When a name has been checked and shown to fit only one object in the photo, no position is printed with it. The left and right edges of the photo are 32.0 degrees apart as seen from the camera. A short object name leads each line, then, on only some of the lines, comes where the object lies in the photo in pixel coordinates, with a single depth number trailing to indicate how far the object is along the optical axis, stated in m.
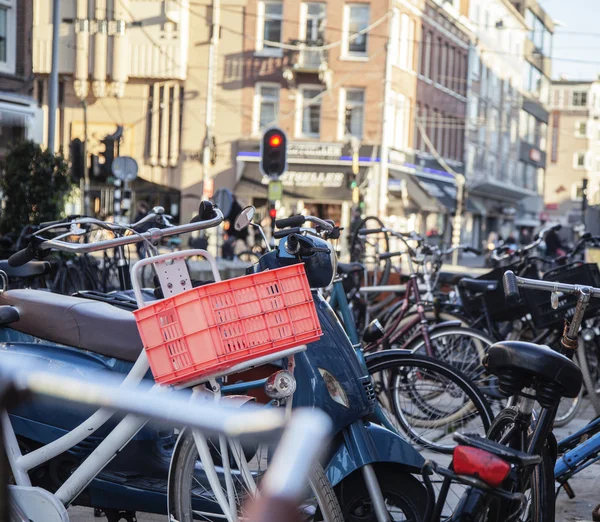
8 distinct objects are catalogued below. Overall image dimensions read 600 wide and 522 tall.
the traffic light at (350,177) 36.42
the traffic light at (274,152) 13.99
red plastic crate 2.94
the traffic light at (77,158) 17.88
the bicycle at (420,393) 4.62
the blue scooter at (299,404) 3.44
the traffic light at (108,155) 18.19
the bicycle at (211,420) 1.27
